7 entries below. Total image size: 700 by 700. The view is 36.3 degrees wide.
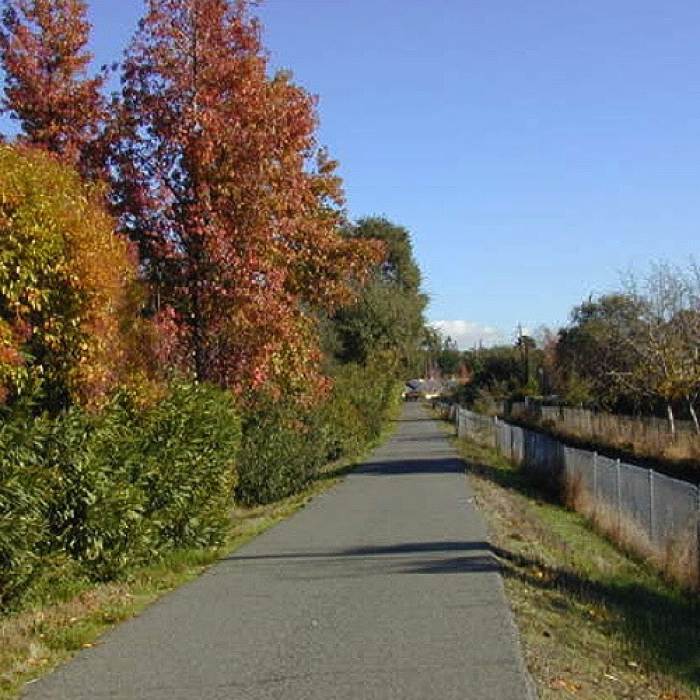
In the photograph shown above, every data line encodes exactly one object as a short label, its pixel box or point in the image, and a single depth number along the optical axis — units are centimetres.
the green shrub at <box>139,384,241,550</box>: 1128
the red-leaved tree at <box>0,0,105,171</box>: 1570
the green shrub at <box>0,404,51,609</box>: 789
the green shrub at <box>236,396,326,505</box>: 2106
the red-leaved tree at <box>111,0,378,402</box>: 1534
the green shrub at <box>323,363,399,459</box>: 3425
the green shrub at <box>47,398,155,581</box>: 910
